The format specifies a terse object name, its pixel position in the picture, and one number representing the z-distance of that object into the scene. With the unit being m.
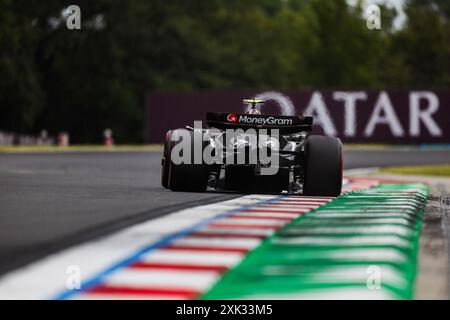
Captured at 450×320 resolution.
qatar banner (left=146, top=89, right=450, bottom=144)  54.19
